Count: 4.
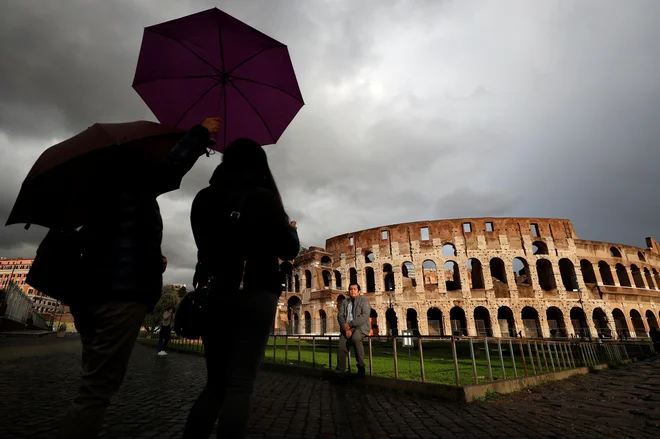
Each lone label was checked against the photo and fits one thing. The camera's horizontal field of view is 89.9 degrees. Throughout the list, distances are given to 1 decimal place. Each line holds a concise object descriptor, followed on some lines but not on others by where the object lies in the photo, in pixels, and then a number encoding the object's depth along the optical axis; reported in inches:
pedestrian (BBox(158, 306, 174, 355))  439.3
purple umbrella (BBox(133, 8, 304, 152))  108.3
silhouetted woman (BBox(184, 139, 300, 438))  56.8
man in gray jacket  225.9
